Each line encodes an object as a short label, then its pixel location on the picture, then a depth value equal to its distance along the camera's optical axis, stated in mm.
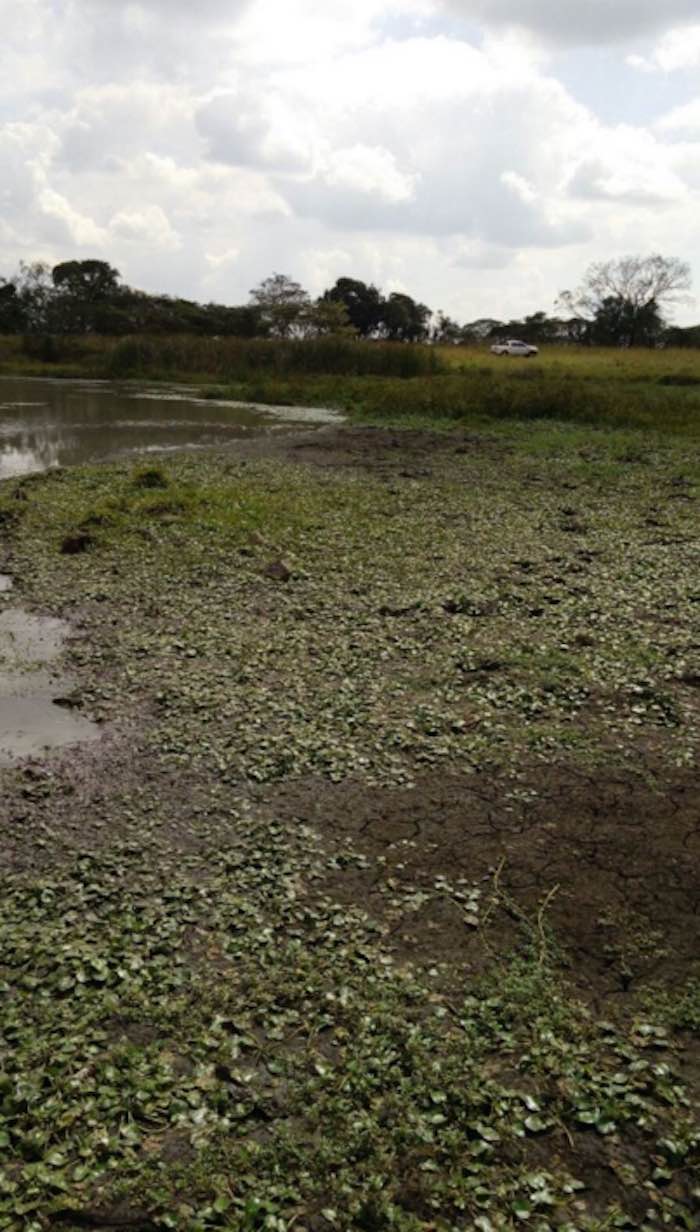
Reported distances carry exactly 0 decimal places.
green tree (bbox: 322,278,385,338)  77625
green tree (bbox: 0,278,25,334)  74562
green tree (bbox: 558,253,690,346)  70750
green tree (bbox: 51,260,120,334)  73562
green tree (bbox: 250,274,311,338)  71875
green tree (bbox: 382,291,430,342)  77812
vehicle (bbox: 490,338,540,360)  62312
